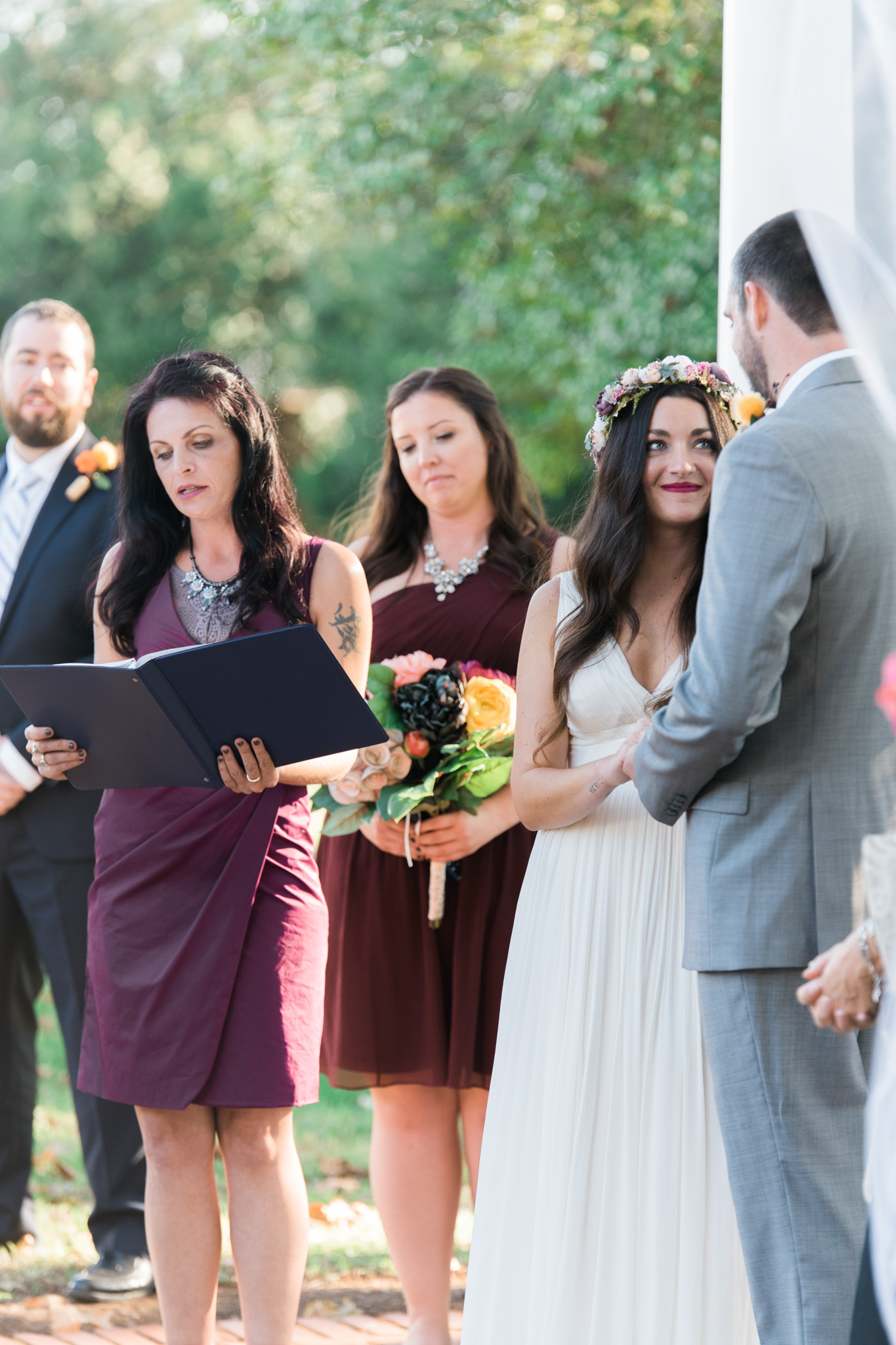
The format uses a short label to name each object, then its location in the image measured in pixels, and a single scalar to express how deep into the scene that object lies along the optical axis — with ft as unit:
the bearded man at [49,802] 26.96
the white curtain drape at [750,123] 22.59
